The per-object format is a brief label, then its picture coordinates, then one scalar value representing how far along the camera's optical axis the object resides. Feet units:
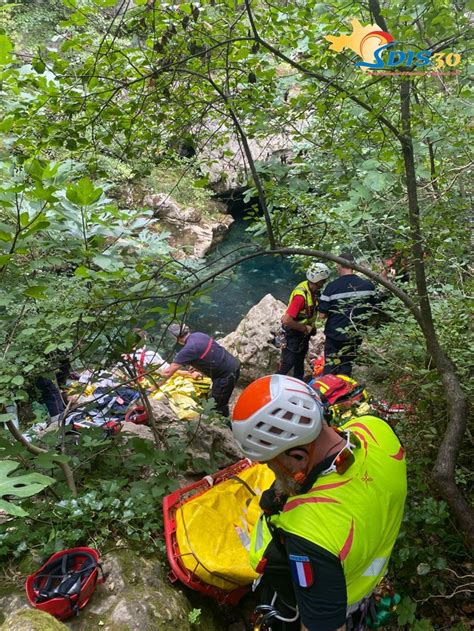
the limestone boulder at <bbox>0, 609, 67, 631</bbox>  4.17
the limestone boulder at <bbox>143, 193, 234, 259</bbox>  47.70
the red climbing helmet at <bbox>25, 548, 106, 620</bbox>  7.00
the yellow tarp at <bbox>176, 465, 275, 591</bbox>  8.35
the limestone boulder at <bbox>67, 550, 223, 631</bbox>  7.27
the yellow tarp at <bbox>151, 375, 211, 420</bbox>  18.67
